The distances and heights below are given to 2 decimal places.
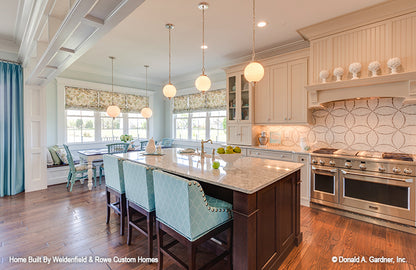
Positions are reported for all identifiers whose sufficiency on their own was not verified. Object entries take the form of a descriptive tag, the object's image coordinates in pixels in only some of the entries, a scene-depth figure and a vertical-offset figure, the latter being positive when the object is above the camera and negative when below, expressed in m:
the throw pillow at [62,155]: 4.69 -0.50
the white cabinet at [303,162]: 3.36 -0.49
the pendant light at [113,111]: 4.76 +0.55
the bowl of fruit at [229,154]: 2.09 -0.22
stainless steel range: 2.54 -0.72
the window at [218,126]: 5.35 +0.21
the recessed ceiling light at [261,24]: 2.96 +1.67
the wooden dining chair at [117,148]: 4.60 -0.35
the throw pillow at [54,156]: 4.68 -0.53
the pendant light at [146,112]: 5.48 +0.60
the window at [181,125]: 6.41 +0.27
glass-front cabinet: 4.23 +0.80
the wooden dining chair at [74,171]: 4.14 -0.80
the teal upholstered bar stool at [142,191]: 2.03 -0.62
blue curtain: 3.87 +0.10
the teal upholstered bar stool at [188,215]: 1.52 -0.67
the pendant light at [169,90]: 3.11 +0.69
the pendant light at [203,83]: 2.66 +0.69
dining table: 4.25 -0.52
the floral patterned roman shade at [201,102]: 5.27 +0.93
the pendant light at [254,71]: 2.16 +0.68
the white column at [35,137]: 4.14 -0.06
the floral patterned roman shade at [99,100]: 5.15 +0.98
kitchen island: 1.55 -0.63
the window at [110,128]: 5.77 +0.18
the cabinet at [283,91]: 3.56 +0.82
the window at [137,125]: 6.43 +0.28
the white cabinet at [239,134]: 4.22 -0.02
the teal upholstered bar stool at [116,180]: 2.52 -0.61
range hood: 2.51 +0.64
